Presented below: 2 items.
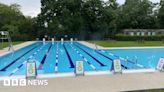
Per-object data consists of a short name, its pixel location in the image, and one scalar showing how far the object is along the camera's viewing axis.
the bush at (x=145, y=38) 16.01
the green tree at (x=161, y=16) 20.45
